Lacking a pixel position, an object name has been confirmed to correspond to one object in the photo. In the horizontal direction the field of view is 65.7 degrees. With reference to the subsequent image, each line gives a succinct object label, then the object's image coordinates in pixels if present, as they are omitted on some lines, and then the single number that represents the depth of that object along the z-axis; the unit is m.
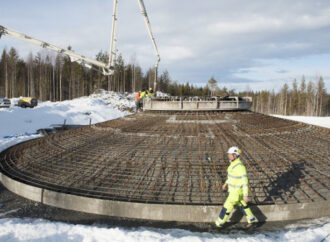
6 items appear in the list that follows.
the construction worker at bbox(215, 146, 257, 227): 5.41
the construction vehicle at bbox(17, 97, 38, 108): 36.12
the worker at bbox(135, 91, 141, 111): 14.23
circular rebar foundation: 6.72
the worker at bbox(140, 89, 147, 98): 13.75
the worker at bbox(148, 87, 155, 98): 13.83
